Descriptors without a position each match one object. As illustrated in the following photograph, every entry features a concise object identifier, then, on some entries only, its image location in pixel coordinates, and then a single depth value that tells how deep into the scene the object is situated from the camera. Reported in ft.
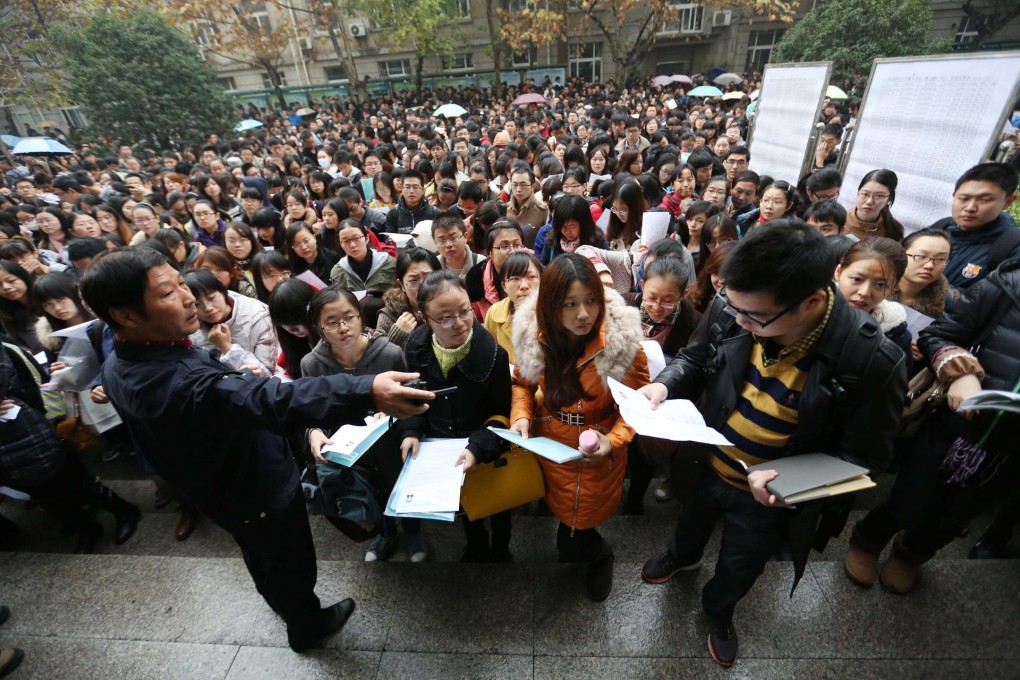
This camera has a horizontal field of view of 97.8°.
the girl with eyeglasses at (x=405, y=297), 10.27
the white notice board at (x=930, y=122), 11.87
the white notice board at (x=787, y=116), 18.61
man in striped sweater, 4.89
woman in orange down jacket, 6.61
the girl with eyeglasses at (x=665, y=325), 8.43
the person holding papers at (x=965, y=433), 6.37
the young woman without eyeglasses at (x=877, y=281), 7.18
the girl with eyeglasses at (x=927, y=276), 8.32
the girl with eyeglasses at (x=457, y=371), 6.98
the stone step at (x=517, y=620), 6.98
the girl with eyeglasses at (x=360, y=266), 13.26
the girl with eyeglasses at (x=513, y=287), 9.16
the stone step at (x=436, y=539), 9.22
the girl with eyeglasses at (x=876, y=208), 11.98
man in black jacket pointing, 5.06
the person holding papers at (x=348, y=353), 8.02
